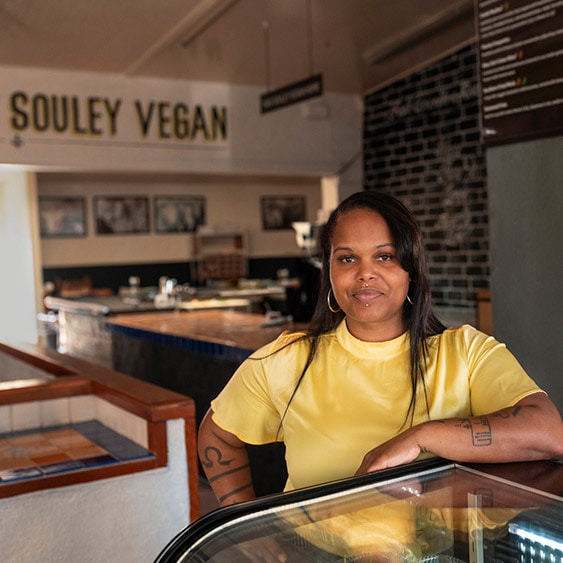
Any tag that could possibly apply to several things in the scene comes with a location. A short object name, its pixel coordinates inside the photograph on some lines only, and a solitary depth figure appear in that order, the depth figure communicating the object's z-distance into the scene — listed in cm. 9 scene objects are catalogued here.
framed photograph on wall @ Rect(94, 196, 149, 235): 1243
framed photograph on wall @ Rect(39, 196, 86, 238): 1203
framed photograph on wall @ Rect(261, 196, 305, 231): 1391
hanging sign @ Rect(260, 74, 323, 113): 549
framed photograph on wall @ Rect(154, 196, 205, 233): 1291
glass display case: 107
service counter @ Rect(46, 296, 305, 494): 411
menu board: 289
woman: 151
